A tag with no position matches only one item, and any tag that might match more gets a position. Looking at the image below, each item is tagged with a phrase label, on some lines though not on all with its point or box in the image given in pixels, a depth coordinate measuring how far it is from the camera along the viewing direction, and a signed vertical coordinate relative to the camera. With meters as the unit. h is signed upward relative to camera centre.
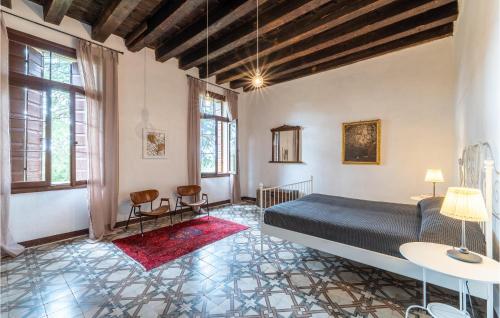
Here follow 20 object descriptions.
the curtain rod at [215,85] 5.14 +1.96
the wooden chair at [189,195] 4.60 -0.83
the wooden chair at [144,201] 3.80 -0.81
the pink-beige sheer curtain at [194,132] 5.08 +0.63
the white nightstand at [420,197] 3.46 -0.64
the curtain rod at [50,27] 3.00 +2.02
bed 1.78 -0.72
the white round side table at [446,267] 1.30 -0.71
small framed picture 4.41 +0.32
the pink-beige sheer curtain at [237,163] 6.03 -0.13
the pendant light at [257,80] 3.09 +1.14
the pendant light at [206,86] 5.14 +1.83
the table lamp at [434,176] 3.26 -0.28
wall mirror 5.51 +0.38
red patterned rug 2.97 -1.33
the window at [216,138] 5.57 +0.55
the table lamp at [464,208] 1.36 -0.33
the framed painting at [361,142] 4.31 +0.33
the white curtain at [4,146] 2.80 +0.18
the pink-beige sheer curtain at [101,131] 3.57 +0.48
